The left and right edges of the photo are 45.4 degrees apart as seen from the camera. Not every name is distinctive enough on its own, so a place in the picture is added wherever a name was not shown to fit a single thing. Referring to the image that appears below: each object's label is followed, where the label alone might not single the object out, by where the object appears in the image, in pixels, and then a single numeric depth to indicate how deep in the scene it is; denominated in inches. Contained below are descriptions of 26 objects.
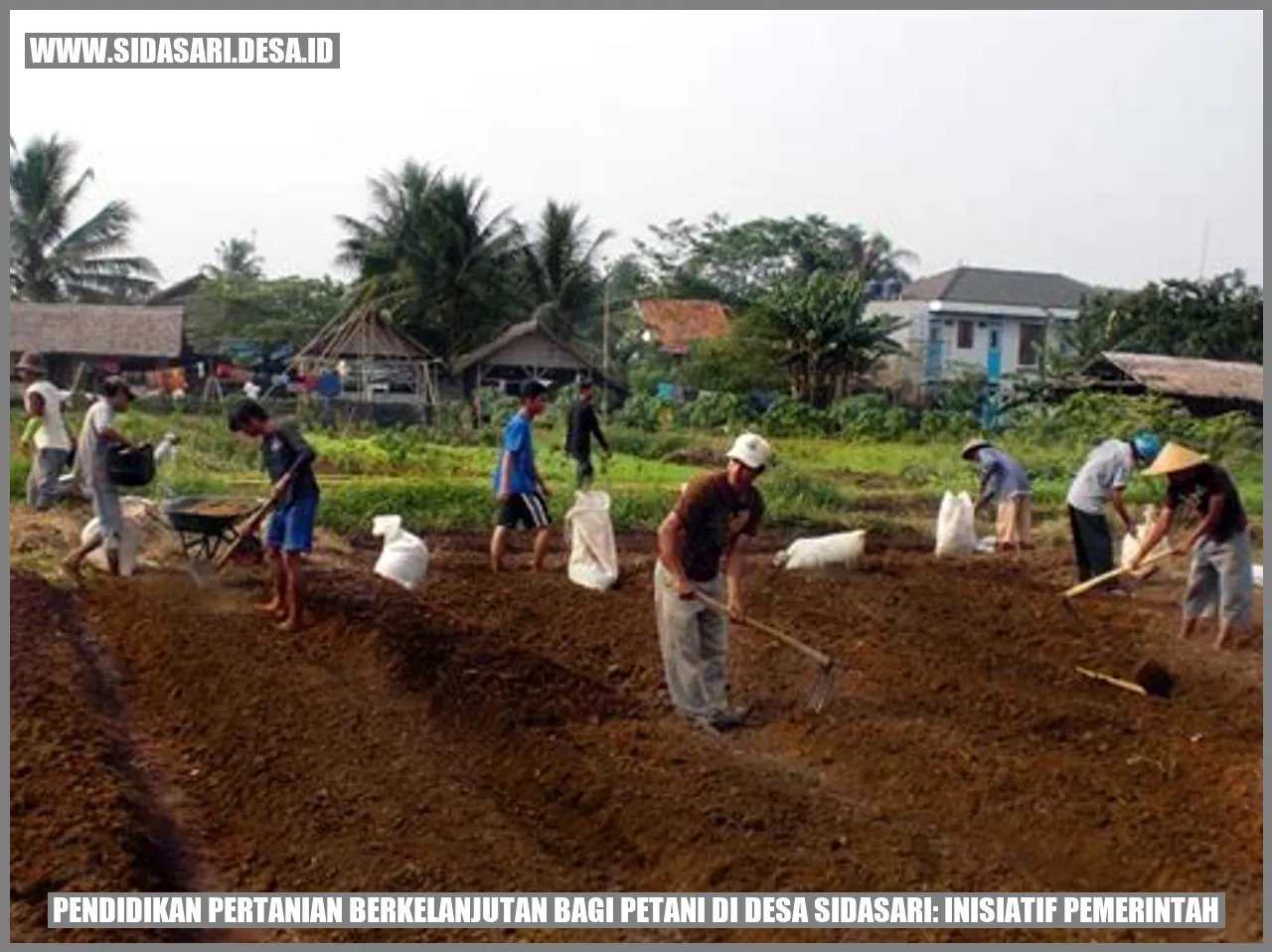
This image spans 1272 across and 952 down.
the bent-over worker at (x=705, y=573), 283.0
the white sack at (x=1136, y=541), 441.6
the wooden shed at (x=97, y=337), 1064.8
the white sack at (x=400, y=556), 387.5
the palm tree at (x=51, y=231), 1254.3
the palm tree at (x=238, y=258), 2246.6
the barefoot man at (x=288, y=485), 316.2
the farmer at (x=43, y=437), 454.0
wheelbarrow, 366.6
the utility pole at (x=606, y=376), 1197.3
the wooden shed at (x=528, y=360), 1288.1
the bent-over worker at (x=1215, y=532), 343.9
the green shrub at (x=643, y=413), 1093.8
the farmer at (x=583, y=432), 549.9
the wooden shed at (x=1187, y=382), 1011.9
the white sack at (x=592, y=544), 398.3
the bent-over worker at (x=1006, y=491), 500.7
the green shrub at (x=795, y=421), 1090.1
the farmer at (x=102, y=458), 352.5
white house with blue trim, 1648.6
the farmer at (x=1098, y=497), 418.0
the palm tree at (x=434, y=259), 1379.2
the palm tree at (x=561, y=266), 1445.6
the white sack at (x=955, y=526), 496.7
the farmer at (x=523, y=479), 399.2
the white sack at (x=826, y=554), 434.9
